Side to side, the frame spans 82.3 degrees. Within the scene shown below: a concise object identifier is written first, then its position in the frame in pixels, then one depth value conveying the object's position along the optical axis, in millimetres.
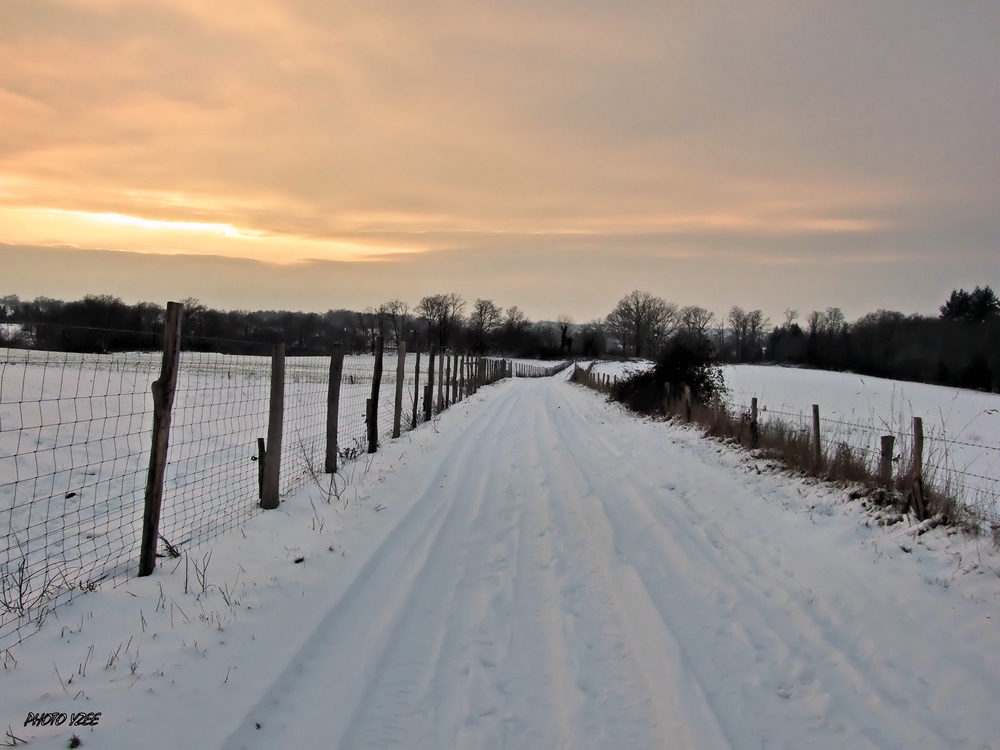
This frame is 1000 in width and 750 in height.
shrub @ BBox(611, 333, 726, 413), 17219
